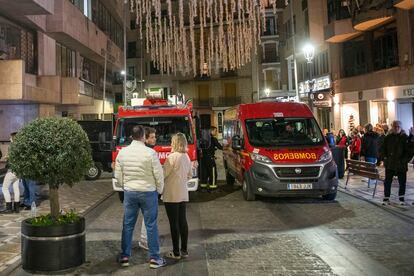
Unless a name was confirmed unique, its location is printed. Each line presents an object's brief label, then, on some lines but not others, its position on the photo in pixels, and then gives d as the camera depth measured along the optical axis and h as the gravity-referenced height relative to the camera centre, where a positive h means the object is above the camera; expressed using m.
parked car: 18.07 +0.37
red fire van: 11.09 +0.02
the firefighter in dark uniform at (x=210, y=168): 14.01 -0.39
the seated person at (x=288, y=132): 12.14 +0.57
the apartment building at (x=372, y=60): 22.81 +5.29
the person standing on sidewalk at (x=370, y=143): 15.12 +0.26
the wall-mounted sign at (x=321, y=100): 26.88 +3.15
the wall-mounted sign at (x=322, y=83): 31.61 +4.98
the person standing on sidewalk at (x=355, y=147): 16.83 +0.16
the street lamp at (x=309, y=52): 23.95 +5.38
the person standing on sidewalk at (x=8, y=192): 10.85 -0.76
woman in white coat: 6.60 -0.53
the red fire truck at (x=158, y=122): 11.85 +0.92
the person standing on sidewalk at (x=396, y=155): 10.48 -0.11
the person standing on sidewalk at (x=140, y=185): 6.18 -0.38
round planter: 6.14 -1.19
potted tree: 6.16 -0.24
